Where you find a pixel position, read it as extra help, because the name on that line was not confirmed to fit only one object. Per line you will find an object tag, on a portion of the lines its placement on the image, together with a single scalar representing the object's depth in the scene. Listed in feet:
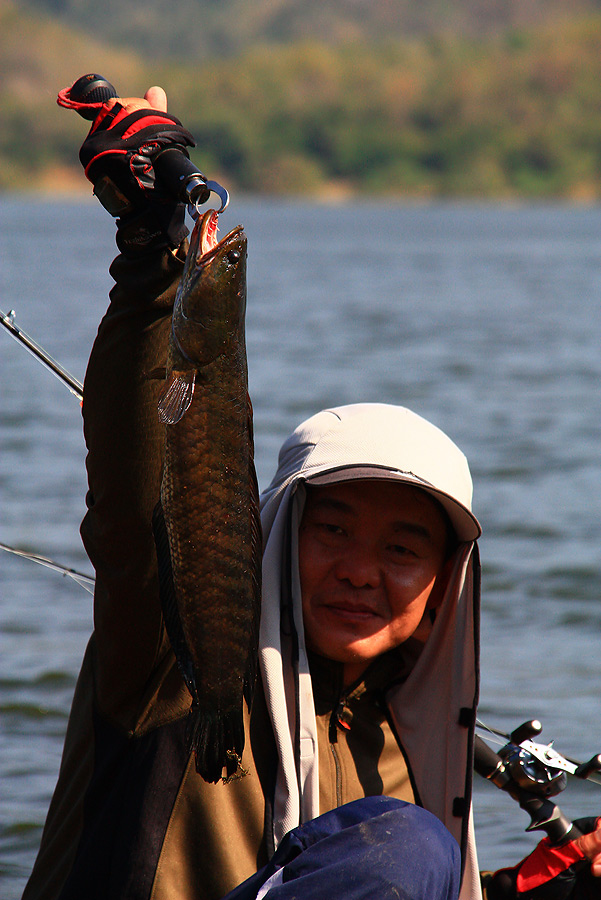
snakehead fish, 13.44
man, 14.79
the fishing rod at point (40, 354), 20.79
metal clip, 13.44
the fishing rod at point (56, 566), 24.88
